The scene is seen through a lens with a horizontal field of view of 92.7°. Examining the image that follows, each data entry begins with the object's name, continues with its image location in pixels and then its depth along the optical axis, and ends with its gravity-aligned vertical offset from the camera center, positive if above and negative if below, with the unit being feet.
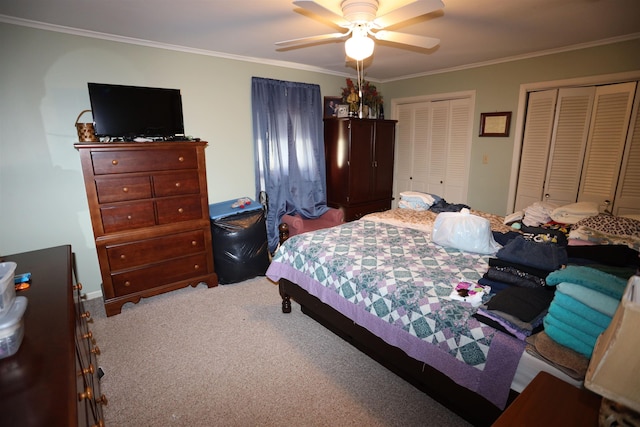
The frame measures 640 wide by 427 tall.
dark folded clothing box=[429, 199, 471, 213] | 10.77 -2.35
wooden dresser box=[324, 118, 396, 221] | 14.12 -0.89
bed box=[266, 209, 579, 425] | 4.56 -3.08
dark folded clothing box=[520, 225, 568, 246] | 7.57 -2.40
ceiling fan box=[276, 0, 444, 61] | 5.81 +2.41
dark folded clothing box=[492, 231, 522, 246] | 7.81 -2.43
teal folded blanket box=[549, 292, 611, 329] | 3.21 -1.83
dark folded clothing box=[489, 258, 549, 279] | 5.59 -2.35
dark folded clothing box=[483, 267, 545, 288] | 5.38 -2.41
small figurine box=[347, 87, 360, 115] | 14.23 +1.92
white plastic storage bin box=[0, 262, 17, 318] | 3.64 -1.77
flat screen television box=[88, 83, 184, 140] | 8.74 +1.00
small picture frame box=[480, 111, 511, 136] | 12.51 +0.73
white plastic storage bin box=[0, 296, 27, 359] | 3.27 -2.00
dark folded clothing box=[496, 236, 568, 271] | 5.71 -2.17
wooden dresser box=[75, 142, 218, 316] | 8.73 -2.17
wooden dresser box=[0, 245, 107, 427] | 2.62 -2.22
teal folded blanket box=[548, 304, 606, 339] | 3.36 -2.03
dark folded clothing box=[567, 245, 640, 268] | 6.11 -2.32
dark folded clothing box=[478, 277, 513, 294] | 5.45 -2.54
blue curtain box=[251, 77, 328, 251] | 12.82 -0.23
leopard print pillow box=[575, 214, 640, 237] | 7.55 -2.12
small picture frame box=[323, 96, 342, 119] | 14.74 +1.79
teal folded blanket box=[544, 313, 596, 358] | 3.46 -2.29
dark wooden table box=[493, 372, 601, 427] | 2.77 -2.48
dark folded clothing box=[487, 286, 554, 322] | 4.50 -2.43
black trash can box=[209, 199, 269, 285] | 10.91 -3.49
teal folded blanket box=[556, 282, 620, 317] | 3.04 -1.61
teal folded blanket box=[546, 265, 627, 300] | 3.09 -1.47
